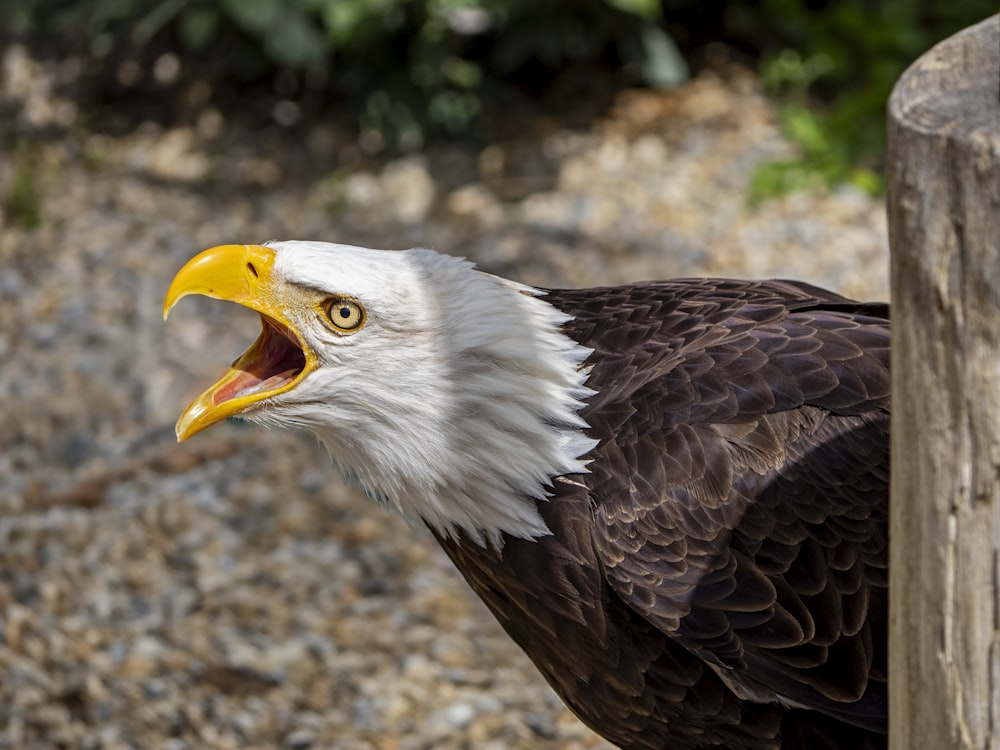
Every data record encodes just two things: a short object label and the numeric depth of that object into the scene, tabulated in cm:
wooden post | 430
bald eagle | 456
